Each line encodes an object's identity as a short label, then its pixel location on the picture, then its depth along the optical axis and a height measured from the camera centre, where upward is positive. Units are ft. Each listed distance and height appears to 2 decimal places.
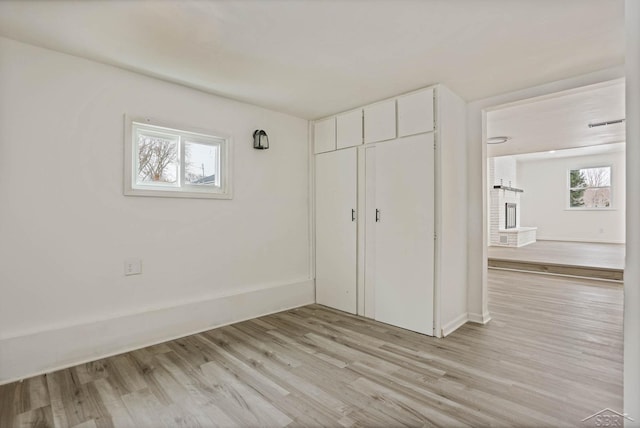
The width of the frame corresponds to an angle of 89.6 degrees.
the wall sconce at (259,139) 11.73 +2.64
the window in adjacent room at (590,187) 30.73 +2.29
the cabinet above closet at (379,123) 10.11 +3.17
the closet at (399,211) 9.95 +0.01
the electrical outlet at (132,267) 8.94 -1.54
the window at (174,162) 9.27 +1.59
